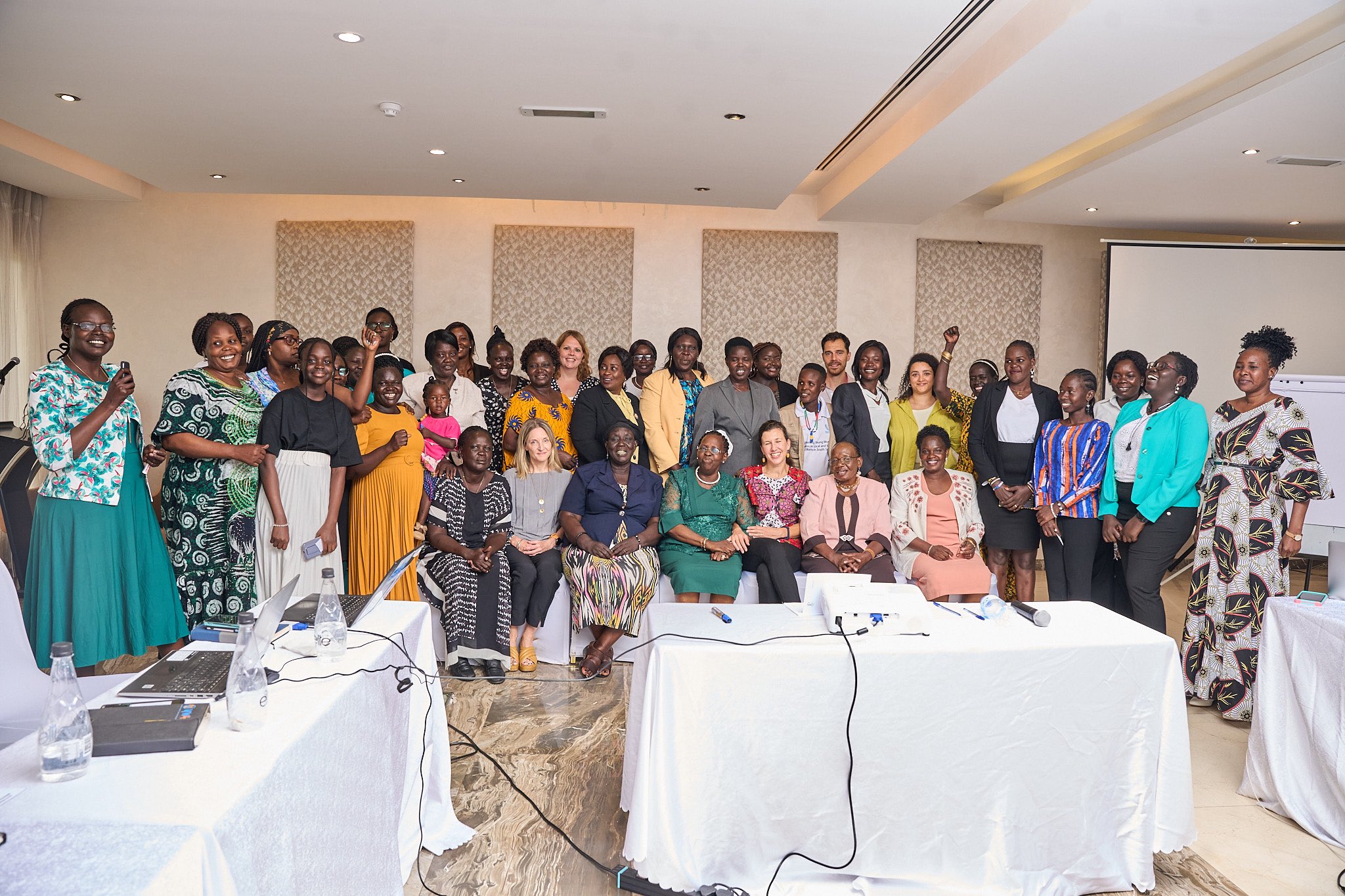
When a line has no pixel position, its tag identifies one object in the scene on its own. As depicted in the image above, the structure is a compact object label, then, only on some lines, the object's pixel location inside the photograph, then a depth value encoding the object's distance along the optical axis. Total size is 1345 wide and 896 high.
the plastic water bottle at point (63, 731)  1.62
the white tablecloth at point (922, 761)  2.54
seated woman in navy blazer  4.66
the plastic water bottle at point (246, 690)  1.82
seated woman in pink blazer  4.83
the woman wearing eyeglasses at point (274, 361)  4.48
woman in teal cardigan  4.54
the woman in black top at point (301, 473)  4.07
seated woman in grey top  4.72
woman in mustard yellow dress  4.65
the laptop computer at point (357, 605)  2.58
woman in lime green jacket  5.62
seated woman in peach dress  4.91
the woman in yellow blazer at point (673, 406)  5.47
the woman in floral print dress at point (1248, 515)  4.03
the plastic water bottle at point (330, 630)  2.33
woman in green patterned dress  3.89
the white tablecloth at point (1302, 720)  3.00
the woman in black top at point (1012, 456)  5.19
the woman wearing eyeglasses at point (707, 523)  4.78
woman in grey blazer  5.33
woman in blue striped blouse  4.89
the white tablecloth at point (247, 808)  1.38
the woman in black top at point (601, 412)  5.28
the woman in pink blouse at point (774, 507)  4.86
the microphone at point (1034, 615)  2.83
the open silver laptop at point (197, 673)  2.03
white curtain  7.16
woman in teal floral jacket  3.45
